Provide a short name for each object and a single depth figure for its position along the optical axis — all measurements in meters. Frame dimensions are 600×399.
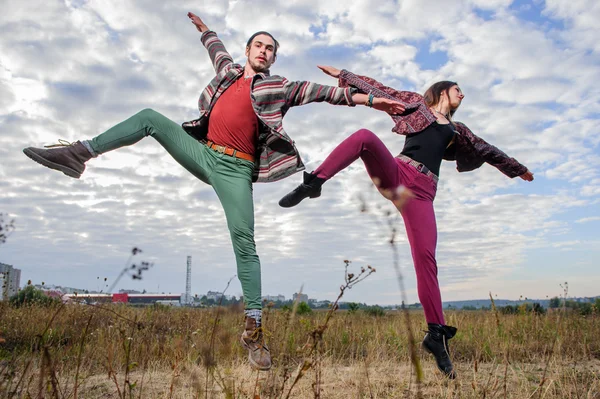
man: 3.79
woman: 4.10
